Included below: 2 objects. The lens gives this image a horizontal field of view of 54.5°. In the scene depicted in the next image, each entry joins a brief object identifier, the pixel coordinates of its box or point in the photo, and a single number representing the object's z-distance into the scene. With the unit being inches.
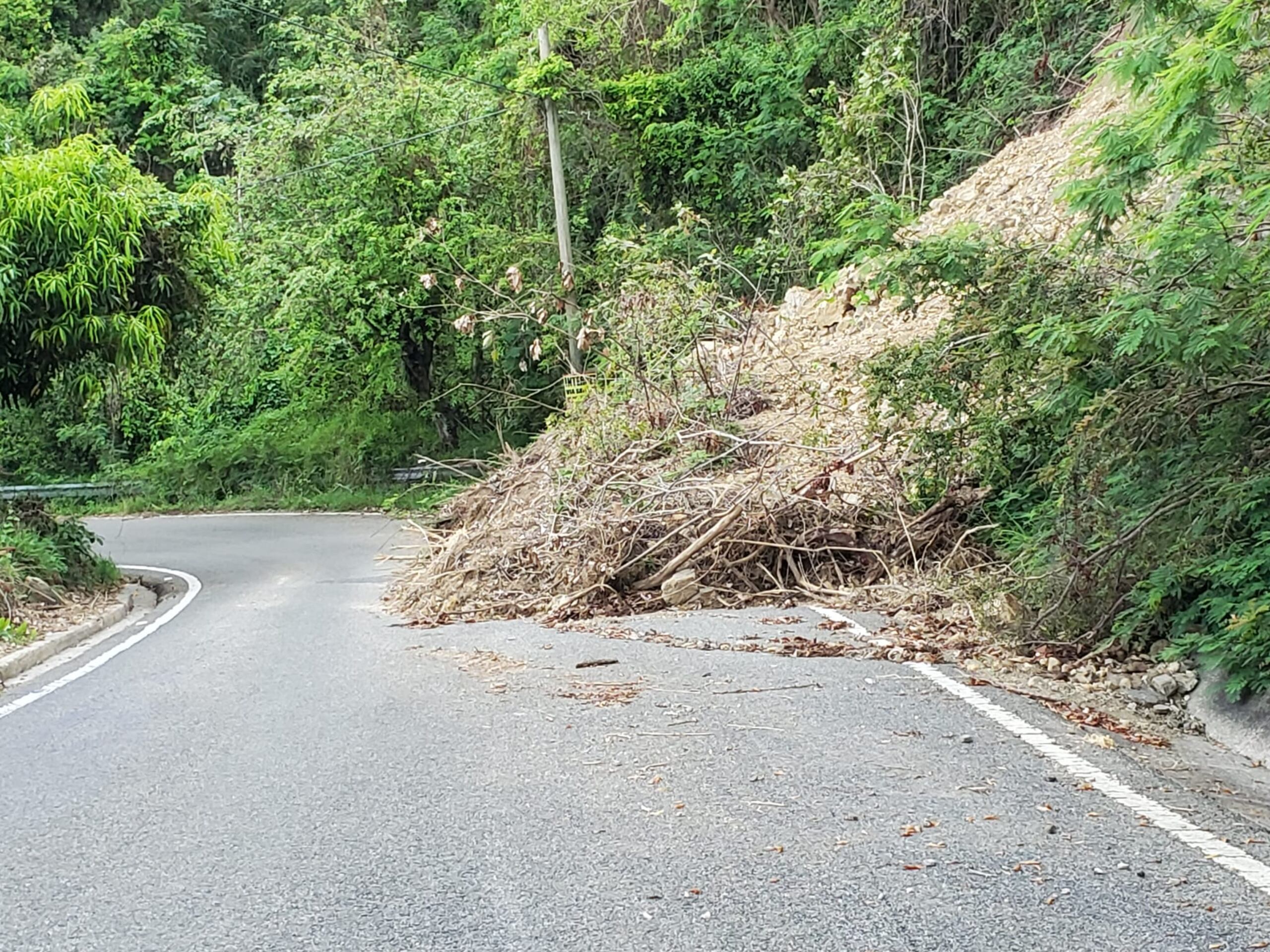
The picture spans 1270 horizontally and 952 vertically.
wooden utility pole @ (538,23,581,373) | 976.9
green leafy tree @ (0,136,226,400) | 559.8
